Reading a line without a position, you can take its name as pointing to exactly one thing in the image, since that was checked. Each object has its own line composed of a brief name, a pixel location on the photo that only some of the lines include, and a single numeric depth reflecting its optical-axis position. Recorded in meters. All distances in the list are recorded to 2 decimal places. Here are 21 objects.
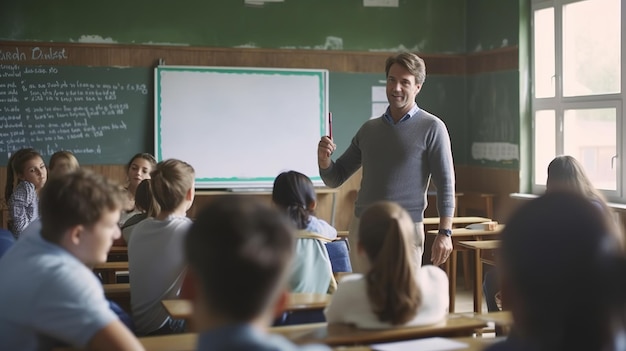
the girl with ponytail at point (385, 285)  2.36
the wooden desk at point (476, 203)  7.34
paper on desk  2.15
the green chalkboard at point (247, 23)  6.70
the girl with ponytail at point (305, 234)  3.11
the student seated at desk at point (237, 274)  1.24
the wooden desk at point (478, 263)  4.95
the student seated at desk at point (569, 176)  3.67
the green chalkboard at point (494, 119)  7.15
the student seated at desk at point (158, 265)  3.17
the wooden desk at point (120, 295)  3.40
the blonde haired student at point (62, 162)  4.73
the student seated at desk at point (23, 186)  4.84
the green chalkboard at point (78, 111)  6.63
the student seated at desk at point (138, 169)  5.23
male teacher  3.90
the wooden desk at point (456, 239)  5.48
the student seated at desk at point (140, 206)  4.04
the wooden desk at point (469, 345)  2.13
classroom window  6.22
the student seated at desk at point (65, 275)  1.99
